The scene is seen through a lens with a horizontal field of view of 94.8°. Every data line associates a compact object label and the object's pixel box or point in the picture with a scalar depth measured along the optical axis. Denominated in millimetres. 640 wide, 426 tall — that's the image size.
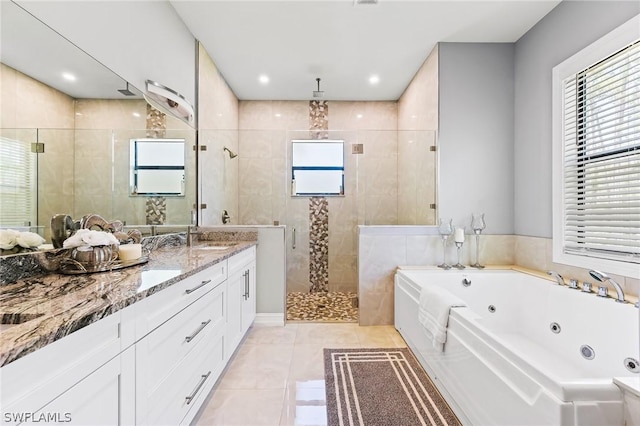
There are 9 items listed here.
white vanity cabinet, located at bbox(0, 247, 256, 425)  673
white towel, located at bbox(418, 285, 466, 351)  1785
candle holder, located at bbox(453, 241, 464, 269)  2876
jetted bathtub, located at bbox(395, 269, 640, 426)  1011
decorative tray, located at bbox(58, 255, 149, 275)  1335
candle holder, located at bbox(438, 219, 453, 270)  2895
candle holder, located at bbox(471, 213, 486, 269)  2878
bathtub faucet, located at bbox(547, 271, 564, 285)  2164
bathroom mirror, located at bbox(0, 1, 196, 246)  1172
